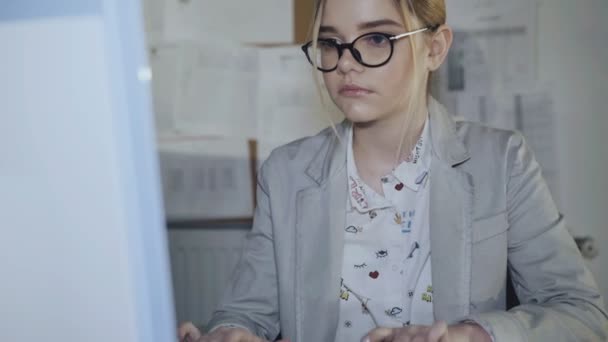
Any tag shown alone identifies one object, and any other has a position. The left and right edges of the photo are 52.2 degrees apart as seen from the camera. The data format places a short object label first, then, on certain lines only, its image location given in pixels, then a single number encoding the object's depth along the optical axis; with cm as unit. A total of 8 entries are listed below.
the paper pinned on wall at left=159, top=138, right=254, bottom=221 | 205
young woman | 104
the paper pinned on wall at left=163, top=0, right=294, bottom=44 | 199
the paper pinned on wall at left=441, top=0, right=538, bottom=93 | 185
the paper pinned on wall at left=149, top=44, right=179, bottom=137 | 202
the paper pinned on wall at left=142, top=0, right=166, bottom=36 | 200
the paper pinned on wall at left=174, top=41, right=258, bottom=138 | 202
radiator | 207
